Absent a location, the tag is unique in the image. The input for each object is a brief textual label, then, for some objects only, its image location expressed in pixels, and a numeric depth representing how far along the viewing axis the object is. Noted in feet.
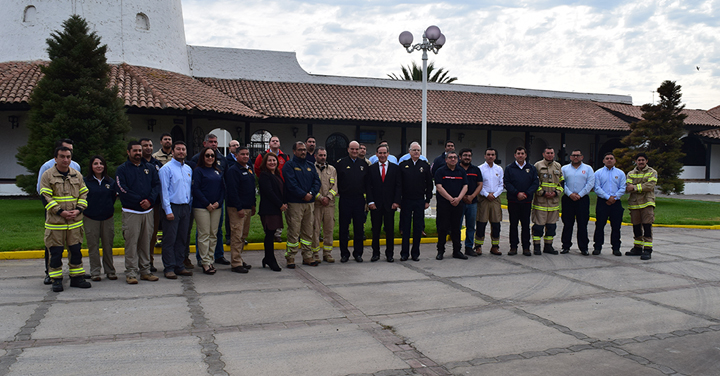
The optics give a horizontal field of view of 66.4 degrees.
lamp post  49.47
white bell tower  72.33
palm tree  167.94
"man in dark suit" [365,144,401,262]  30.63
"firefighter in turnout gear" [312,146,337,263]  29.55
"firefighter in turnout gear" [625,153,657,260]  32.42
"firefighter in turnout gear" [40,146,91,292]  22.56
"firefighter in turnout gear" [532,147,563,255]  32.63
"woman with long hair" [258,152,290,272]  27.35
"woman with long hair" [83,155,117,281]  24.38
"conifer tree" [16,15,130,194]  46.98
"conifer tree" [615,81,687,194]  69.67
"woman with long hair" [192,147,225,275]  26.25
